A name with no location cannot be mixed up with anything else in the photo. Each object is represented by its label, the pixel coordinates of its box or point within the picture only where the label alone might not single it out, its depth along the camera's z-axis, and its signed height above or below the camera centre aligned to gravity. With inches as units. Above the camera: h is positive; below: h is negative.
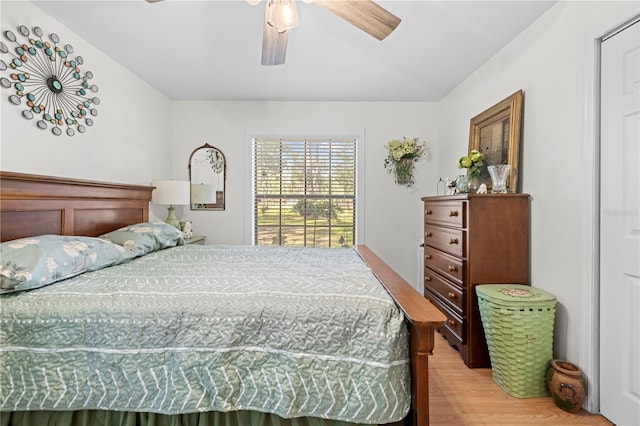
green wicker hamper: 70.5 -29.8
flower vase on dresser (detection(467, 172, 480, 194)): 97.0 +10.4
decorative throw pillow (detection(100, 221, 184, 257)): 84.7 -8.3
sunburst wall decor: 72.4 +34.2
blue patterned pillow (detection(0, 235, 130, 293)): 50.6 -9.7
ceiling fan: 57.4 +39.5
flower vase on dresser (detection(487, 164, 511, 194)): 87.9 +10.8
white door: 57.8 -2.9
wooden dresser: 82.7 -10.2
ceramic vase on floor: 64.3 -37.6
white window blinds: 149.6 +10.0
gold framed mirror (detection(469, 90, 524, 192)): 88.6 +26.0
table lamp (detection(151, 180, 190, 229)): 120.1 +7.3
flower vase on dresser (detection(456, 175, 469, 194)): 98.3 +9.5
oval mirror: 147.1 +21.5
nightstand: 123.6 -12.4
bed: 44.6 -22.8
